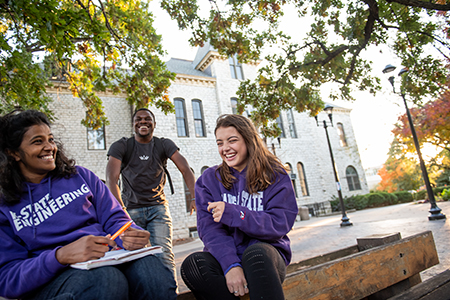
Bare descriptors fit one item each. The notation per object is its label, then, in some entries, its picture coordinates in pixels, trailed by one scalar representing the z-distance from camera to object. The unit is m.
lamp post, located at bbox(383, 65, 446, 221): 8.58
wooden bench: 1.93
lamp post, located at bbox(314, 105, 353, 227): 10.48
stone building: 15.15
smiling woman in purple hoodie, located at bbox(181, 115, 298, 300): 1.63
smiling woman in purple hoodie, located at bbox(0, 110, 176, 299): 1.38
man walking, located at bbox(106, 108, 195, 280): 3.21
